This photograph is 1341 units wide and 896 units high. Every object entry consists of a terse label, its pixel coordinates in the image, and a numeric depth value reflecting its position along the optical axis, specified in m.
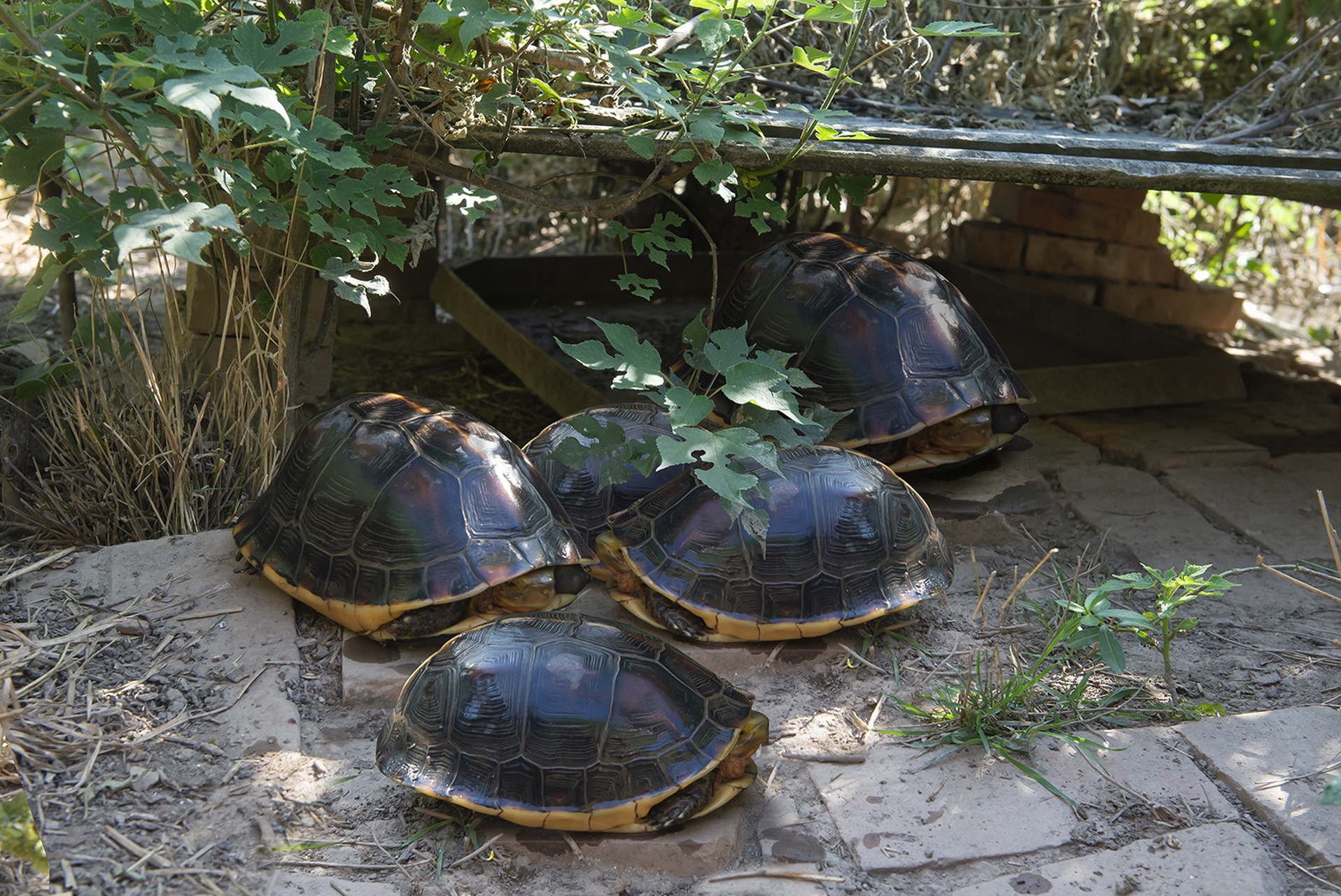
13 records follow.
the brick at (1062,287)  6.07
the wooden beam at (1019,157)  3.54
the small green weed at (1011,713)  2.56
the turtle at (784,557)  2.89
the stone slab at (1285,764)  2.29
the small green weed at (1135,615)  2.59
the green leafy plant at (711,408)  2.38
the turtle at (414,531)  2.84
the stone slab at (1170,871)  2.17
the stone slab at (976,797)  2.29
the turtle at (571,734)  2.22
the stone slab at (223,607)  2.61
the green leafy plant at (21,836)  1.96
